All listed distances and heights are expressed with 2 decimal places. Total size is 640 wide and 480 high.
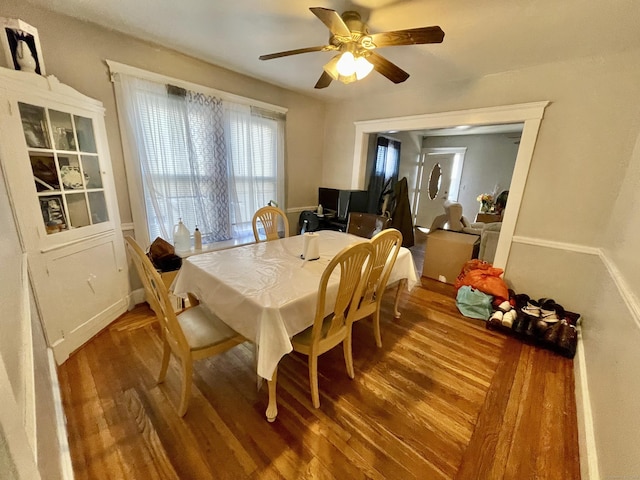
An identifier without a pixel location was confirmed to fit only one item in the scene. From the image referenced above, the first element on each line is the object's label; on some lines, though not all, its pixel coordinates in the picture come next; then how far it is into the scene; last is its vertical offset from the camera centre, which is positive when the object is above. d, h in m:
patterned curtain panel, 2.59 +0.04
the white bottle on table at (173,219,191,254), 2.54 -0.68
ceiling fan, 1.35 +0.77
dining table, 1.24 -0.63
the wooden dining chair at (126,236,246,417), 1.22 -0.91
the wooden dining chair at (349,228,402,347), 1.59 -0.66
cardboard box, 3.12 -0.88
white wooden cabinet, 1.54 -0.26
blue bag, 2.51 -1.18
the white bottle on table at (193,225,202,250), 2.61 -0.70
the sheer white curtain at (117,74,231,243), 2.25 +0.11
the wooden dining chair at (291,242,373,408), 1.30 -0.75
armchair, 2.96 -0.65
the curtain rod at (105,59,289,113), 2.06 +0.77
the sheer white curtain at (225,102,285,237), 2.91 +0.15
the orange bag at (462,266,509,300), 2.56 -1.00
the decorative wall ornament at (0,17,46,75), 1.49 +0.68
